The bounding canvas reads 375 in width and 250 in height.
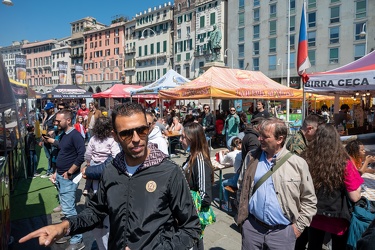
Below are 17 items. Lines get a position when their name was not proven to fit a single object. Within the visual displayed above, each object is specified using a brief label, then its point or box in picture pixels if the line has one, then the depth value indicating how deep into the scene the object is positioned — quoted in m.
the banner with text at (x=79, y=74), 23.52
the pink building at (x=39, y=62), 88.00
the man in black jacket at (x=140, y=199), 1.51
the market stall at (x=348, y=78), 5.12
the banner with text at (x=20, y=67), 12.88
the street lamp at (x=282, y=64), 40.27
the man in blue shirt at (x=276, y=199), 2.26
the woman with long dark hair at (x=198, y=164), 2.73
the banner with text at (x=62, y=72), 24.23
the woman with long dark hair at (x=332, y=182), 2.64
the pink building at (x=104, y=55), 68.64
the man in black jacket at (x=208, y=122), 12.12
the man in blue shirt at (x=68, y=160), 3.87
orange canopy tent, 9.36
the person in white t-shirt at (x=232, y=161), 4.86
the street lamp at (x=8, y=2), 10.19
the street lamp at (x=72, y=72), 81.50
